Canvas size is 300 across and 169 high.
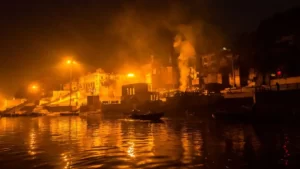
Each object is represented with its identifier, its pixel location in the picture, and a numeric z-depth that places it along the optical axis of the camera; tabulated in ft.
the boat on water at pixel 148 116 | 169.68
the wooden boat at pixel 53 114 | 325.27
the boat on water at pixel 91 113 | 307.58
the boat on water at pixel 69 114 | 299.29
